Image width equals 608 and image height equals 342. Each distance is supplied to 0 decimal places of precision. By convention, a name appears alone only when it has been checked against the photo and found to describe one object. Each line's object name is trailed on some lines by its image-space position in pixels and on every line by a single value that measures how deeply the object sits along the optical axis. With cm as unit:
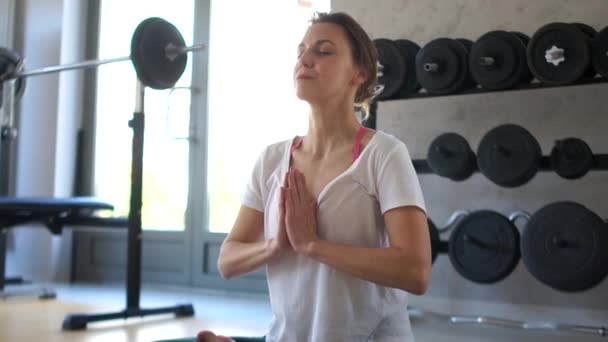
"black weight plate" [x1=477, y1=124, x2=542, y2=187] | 275
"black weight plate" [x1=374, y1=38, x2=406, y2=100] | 319
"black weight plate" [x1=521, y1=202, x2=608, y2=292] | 255
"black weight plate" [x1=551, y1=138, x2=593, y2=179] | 267
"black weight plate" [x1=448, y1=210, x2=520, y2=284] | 281
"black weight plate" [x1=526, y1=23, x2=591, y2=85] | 266
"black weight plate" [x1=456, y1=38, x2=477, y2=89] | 303
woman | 109
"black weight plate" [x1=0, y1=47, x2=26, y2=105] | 393
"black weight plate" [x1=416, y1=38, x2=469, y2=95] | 303
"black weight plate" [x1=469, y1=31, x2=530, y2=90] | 285
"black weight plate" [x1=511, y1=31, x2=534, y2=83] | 286
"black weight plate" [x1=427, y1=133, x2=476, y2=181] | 298
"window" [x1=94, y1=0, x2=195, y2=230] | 462
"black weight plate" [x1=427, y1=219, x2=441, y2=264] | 306
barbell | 311
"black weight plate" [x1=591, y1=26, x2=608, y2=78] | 260
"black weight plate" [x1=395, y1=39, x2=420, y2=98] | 320
